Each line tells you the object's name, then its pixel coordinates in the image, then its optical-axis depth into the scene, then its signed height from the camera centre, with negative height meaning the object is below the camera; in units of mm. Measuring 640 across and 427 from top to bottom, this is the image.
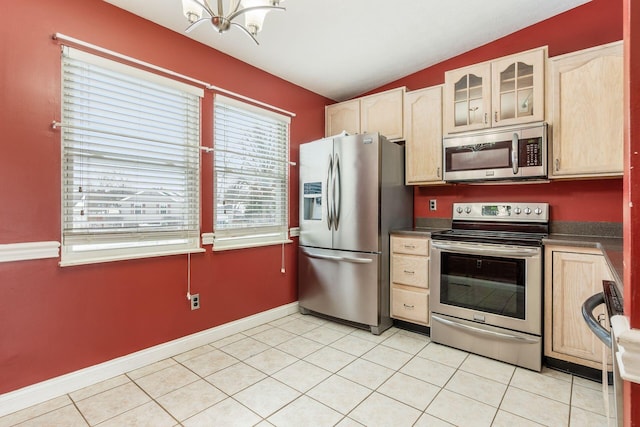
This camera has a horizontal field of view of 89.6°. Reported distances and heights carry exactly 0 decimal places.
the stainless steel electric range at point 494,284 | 2291 -558
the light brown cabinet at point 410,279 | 2848 -611
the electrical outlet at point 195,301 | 2616 -737
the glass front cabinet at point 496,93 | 2484 +992
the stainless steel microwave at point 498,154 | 2449 +474
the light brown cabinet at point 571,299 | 2092 -597
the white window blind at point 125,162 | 2025 +345
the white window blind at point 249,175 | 2809 +347
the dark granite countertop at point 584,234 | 1951 -181
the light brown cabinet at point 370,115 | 3289 +1059
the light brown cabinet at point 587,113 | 2191 +710
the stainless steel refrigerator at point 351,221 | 2938 -89
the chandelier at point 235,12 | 1458 +938
